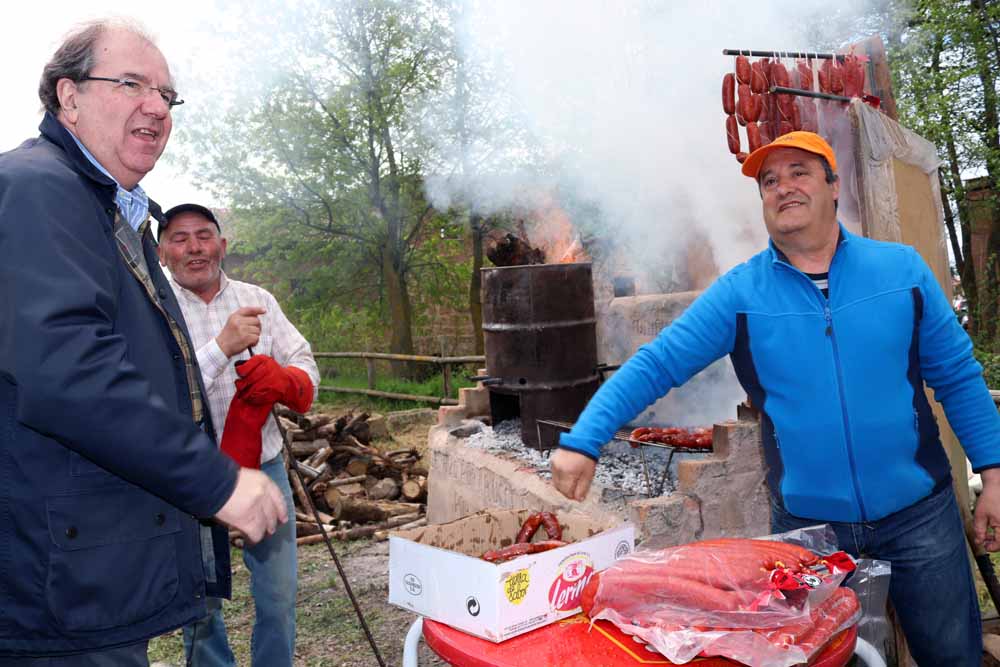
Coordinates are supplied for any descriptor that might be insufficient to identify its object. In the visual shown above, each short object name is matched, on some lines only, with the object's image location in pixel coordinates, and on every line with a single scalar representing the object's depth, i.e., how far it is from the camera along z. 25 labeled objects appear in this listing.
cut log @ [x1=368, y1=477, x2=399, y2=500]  7.48
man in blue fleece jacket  2.19
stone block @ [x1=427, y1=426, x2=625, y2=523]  4.82
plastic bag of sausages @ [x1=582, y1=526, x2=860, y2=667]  1.55
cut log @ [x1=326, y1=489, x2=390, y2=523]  6.84
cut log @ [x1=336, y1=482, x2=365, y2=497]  7.43
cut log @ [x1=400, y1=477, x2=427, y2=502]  7.39
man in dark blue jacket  1.46
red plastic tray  1.62
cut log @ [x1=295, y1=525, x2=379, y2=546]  6.29
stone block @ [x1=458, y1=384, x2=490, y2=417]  7.05
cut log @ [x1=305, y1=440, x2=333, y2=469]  7.64
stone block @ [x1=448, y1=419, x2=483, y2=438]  6.47
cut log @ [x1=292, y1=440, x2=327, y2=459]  8.05
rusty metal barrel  5.69
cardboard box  1.74
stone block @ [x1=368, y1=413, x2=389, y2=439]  9.56
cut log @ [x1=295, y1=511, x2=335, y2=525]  6.71
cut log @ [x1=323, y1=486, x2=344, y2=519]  6.90
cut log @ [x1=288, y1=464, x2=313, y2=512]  7.00
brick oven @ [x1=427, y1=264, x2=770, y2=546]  4.35
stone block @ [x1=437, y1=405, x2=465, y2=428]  6.93
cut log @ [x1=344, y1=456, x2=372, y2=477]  7.84
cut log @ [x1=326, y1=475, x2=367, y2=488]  7.38
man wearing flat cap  3.04
